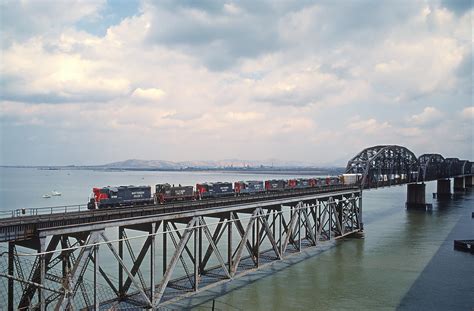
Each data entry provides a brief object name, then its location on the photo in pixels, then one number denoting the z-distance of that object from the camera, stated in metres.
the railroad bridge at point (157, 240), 26.34
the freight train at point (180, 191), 42.91
